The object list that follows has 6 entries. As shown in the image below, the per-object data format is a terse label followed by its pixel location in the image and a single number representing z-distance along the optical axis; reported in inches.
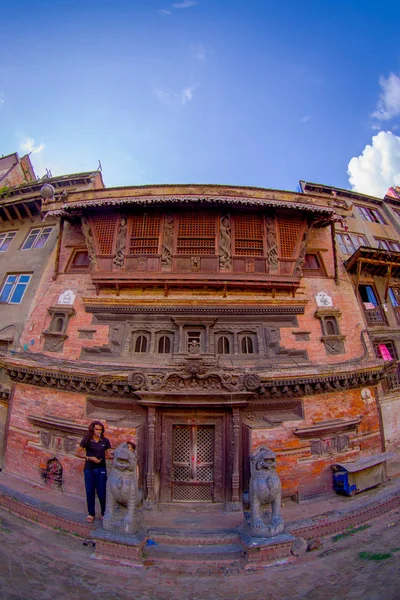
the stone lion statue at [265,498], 233.8
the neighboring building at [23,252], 483.8
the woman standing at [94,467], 259.3
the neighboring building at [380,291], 474.9
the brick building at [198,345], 339.0
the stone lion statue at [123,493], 233.8
